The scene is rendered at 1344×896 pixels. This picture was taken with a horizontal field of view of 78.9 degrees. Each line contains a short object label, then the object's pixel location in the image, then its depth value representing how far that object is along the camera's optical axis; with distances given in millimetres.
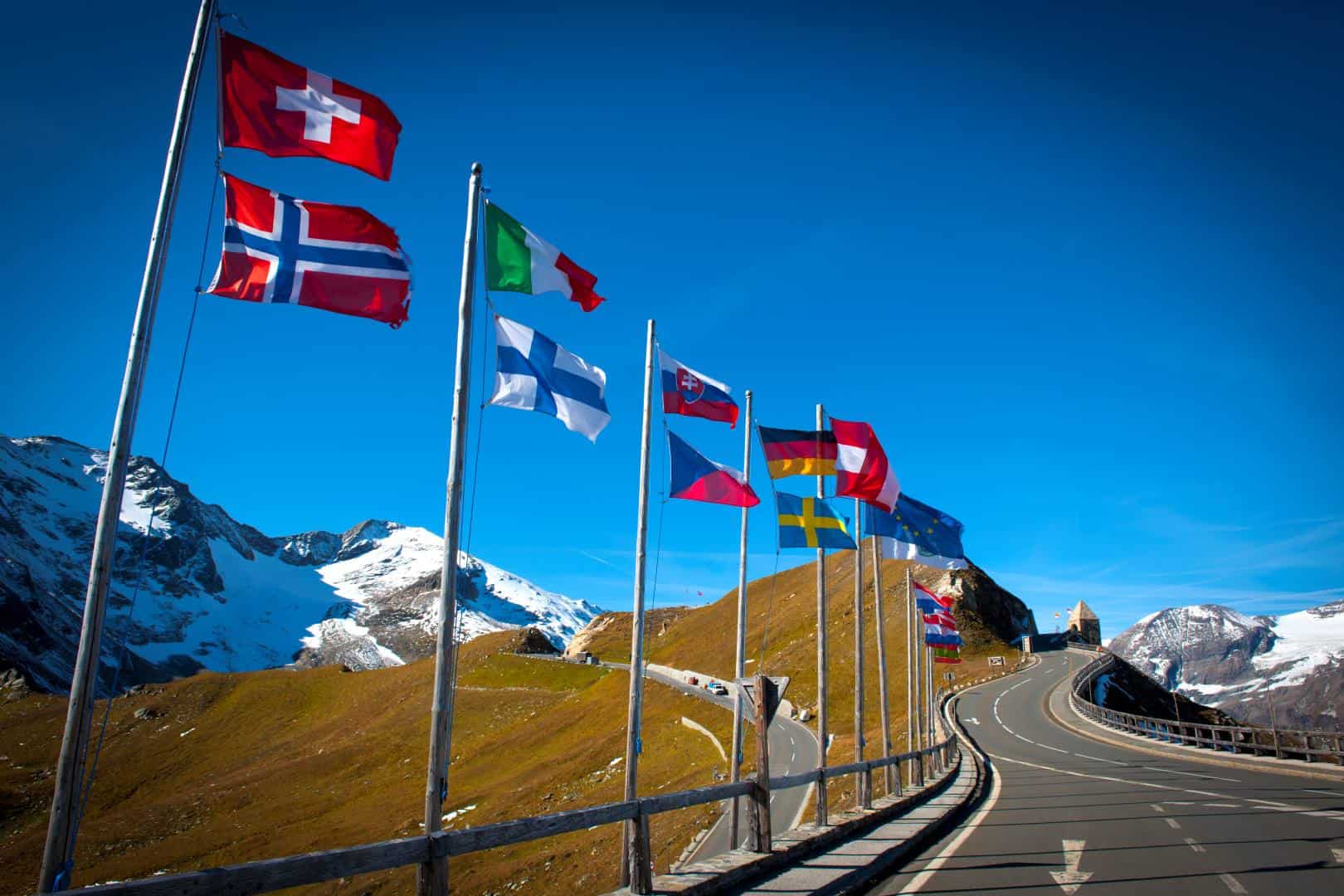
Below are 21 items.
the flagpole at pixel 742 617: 19172
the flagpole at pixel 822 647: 20031
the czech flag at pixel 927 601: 37266
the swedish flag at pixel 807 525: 21031
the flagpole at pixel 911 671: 34531
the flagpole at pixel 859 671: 18984
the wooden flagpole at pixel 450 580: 10031
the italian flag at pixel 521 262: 13352
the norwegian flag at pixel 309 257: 10562
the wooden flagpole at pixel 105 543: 7258
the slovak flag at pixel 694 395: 18375
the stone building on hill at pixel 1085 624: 177075
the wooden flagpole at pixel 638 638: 14523
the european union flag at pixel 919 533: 28219
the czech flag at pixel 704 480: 17781
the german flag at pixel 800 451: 21719
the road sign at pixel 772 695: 12812
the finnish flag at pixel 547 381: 13344
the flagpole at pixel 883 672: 22797
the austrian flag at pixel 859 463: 22859
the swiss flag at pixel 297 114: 10539
